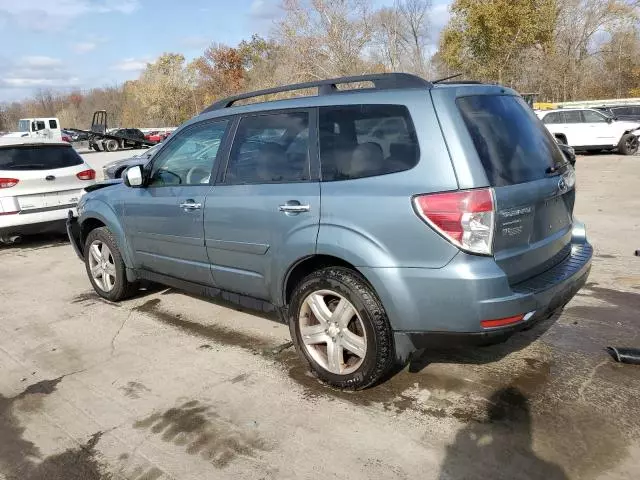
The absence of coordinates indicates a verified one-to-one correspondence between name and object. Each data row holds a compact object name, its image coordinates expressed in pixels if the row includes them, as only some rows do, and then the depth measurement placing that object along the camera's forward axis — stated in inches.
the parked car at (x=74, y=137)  1680.7
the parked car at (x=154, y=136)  1701.6
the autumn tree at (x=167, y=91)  2458.2
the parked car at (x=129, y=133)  1561.3
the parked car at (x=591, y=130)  735.1
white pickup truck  1544.0
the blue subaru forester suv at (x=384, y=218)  112.6
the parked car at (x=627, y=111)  842.8
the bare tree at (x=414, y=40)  1146.7
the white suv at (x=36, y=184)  302.5
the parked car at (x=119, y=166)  447.8
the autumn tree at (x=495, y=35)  1087.0
